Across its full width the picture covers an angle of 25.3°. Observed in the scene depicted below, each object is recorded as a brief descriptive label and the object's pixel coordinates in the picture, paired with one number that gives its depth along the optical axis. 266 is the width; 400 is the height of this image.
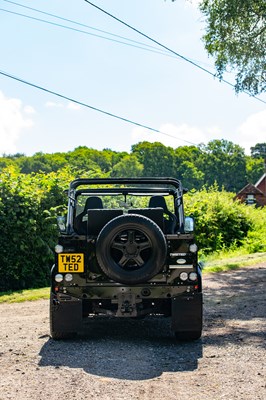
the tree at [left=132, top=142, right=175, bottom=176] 125.19
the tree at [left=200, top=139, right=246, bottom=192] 121.88
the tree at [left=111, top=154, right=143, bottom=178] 133.00
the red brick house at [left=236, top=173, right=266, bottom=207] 74.89
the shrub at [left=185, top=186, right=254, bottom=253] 22.39
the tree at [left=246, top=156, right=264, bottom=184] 124.30
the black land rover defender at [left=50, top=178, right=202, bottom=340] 7.00
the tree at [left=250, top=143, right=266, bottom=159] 152.96
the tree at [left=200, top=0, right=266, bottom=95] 18.30
